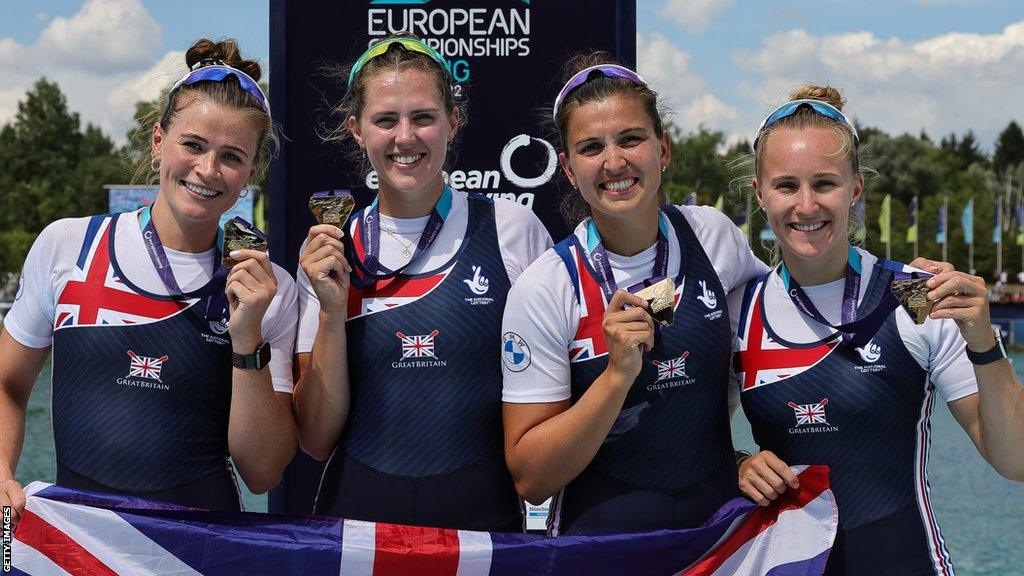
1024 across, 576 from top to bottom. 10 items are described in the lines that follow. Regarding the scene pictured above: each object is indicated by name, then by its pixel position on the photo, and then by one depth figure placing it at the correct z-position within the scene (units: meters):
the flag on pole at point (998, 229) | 53.89
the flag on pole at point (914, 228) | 50.09
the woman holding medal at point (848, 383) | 3.06
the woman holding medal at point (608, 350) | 3.11
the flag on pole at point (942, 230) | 50.00
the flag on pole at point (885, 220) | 49.22
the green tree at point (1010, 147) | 93.44
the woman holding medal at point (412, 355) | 3.25
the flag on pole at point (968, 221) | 50.56
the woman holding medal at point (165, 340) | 3.19
